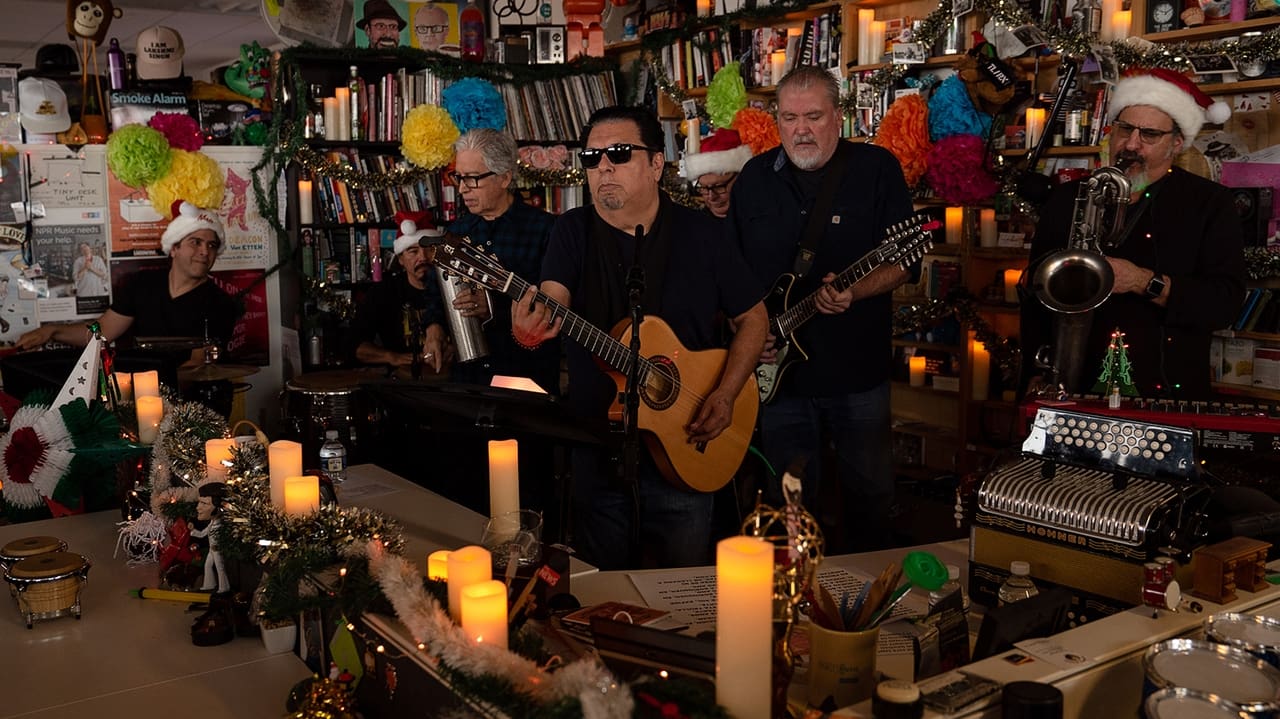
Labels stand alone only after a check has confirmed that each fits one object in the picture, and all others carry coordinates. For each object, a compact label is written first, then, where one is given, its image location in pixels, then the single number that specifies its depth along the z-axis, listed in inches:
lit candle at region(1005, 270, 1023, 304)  208.5
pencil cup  58.9
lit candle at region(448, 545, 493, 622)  60.7
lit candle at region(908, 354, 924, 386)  228.4
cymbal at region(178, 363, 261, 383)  192.4
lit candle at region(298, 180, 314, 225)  254.8
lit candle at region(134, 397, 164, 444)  110.9
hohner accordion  72.6
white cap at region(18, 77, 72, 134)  214.8
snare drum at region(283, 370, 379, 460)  198.5
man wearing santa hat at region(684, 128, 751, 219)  183.6
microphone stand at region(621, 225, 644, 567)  101.8
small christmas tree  103.2
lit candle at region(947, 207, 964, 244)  216.4
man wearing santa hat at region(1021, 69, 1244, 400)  124.8
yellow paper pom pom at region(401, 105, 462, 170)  248.5
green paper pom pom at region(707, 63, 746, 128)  242.5
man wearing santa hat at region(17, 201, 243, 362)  216.7
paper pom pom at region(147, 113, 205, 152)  225.6
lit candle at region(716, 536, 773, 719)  48.1
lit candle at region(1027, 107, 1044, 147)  197.9
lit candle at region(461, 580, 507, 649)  58.1
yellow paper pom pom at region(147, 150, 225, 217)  228.1
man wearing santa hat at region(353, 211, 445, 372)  201.0
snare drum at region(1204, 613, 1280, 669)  59.3
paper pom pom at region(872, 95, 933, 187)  210.1
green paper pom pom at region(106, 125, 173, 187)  218.7
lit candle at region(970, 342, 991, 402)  214.7
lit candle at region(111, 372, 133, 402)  124.9
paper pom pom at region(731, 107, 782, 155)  219.6
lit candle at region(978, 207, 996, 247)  209.8
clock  178.2
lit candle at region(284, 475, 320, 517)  78.0
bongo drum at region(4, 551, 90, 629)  81.1
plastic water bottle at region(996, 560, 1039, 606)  73.2
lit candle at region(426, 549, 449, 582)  70.6
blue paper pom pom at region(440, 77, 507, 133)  251.8
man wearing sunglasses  113.2
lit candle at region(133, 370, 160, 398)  116.0
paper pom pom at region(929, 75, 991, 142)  204.5
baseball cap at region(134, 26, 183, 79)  231.0
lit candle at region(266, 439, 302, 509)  80.5
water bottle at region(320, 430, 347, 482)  106.8
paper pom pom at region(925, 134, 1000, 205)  203.5
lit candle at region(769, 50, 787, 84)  239.0
